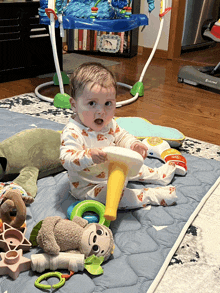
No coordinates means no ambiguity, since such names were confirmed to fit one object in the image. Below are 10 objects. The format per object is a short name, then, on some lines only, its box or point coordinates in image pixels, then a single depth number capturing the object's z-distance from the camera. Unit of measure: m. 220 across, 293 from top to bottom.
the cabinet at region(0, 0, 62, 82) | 2.22
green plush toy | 1.04
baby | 0.91
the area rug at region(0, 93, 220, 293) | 0.75
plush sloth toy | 0.76
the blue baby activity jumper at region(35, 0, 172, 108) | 1.77
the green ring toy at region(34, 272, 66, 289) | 0.71
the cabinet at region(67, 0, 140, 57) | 3.24
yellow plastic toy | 0.84
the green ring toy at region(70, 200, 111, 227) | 0.88
